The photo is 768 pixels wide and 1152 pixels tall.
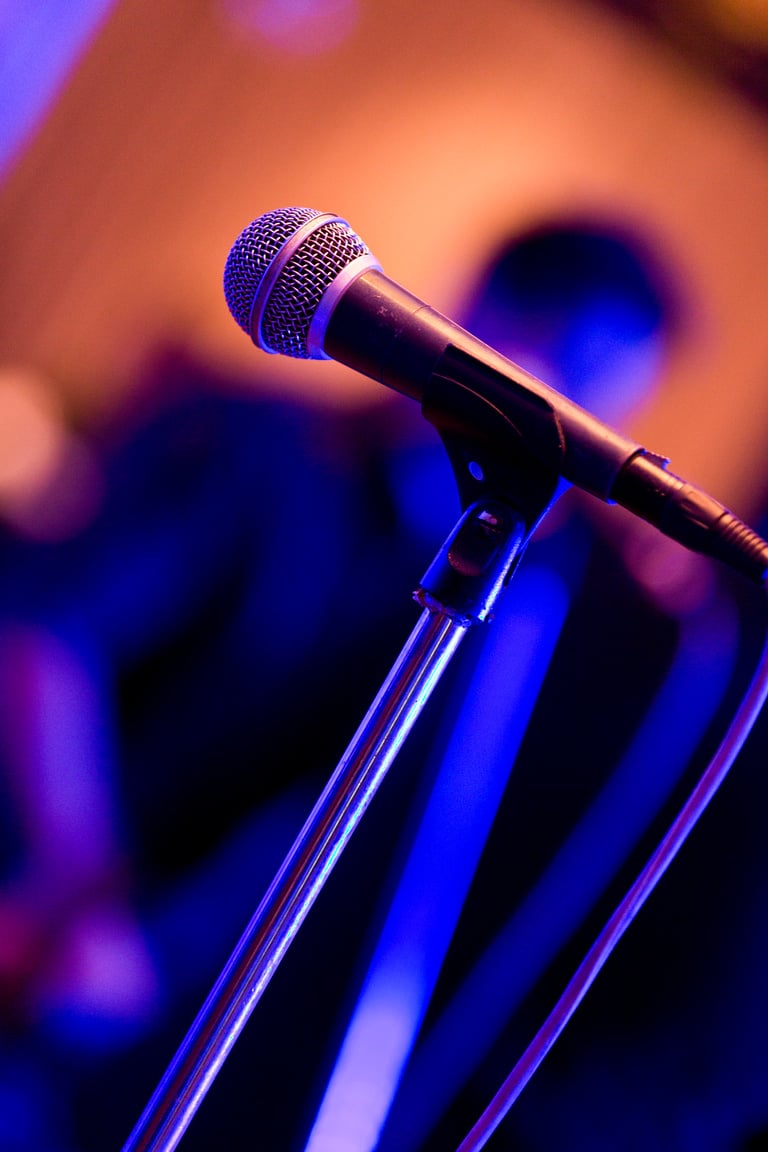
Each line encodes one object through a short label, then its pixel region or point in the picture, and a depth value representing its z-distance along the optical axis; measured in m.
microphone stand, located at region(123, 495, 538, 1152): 1.02
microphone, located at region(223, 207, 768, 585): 1.02
